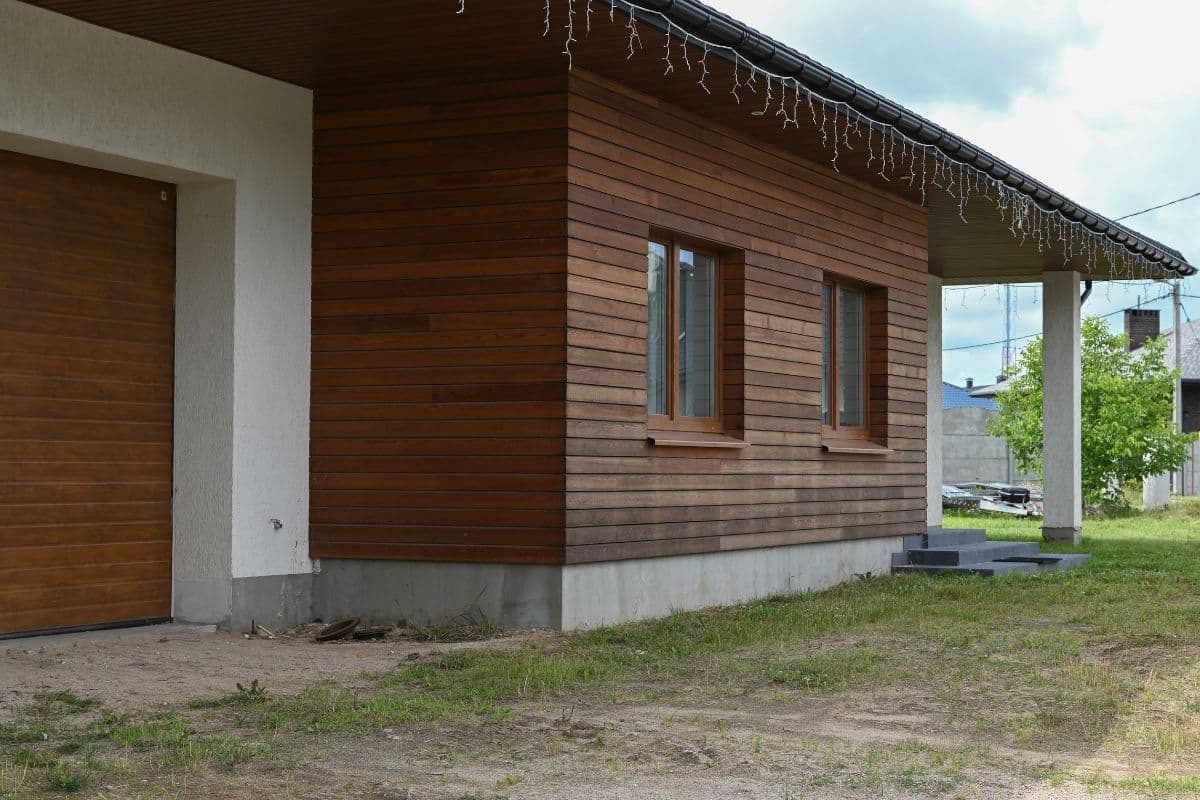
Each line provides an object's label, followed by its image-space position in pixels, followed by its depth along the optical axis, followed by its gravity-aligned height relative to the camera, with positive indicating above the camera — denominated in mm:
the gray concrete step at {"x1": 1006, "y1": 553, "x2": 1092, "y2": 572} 13617 -963
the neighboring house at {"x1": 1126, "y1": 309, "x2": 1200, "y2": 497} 45094 +2874
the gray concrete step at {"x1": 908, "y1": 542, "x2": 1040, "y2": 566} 13008 -864
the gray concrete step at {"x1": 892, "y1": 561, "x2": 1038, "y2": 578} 12609 -959
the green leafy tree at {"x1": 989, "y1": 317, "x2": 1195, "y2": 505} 24234 +685
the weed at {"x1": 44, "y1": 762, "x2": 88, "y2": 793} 4652 -1049
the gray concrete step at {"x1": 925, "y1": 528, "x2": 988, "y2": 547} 13797 -750
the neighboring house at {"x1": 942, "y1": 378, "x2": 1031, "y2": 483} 33906 +128
